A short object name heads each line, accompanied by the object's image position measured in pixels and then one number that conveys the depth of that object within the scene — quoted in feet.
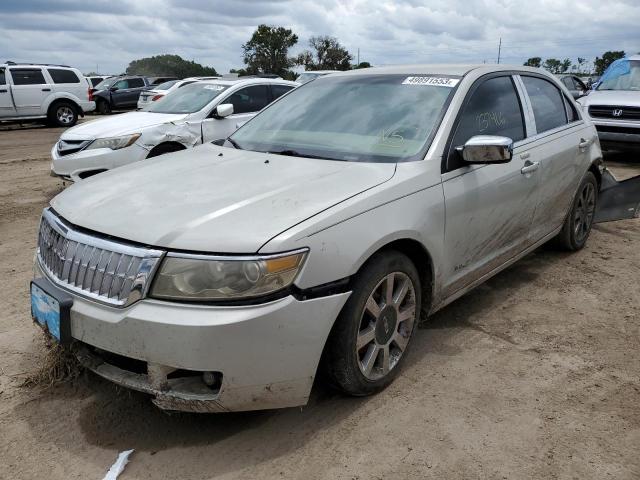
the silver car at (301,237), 7.63
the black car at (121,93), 79.25
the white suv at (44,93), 54.44
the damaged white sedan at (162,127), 22.70
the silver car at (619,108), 31.71
